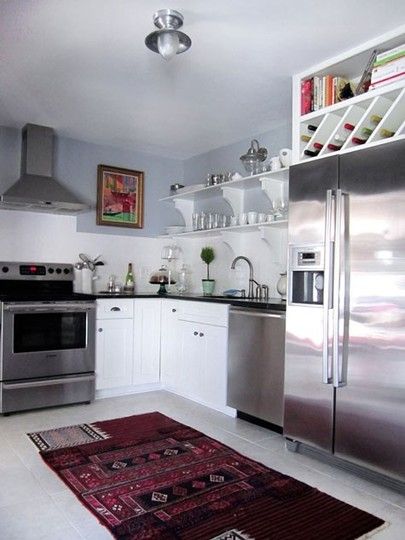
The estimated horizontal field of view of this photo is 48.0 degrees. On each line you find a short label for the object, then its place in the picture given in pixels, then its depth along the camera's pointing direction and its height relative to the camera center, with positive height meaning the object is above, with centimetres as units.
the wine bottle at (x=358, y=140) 266 +80
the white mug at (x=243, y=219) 389 +48
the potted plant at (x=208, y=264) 442 +10
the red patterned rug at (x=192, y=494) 194 -108
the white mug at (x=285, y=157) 332 +87
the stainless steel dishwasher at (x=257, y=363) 304 -62
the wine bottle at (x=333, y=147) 278 +79
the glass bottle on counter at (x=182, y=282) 483 -9
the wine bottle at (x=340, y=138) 281 +86
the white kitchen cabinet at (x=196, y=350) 354 -64
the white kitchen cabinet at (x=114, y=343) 393 -62
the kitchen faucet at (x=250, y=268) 404 +6
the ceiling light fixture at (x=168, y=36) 230 +126
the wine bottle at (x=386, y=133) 251 +80
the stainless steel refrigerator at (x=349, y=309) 229 -18
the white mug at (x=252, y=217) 380 +48
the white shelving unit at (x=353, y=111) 247 +100
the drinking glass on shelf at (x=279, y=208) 357 +53
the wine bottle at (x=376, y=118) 263 +92
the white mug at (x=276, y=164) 343 +85
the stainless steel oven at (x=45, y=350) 346 -63
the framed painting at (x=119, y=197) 463 +79
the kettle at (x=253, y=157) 374 +97
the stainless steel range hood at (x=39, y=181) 395 +81
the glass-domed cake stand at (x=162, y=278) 463 -5
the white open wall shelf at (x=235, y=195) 365 +75
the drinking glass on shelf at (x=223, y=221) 426 +50
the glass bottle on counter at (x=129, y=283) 468 -11
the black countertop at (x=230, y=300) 309 -20
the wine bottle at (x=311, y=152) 288 +79
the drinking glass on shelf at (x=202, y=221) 443 +52
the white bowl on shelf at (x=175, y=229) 486 +48
